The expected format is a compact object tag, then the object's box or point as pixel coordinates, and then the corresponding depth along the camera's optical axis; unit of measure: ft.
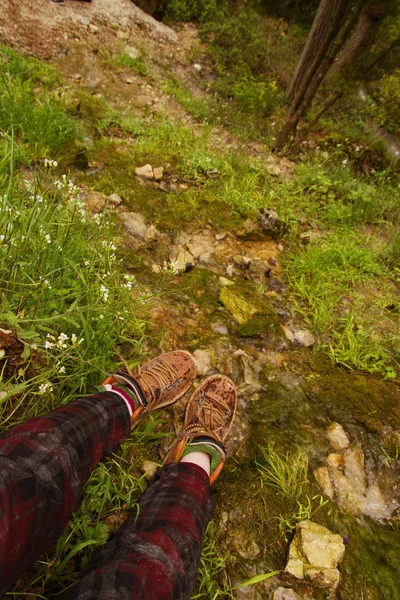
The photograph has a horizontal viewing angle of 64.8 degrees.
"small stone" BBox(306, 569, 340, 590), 4.82
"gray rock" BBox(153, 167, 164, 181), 12.16
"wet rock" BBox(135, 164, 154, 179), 12.00
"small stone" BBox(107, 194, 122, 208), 10.30
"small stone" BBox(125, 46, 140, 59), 17.60
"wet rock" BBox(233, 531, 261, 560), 5.12
